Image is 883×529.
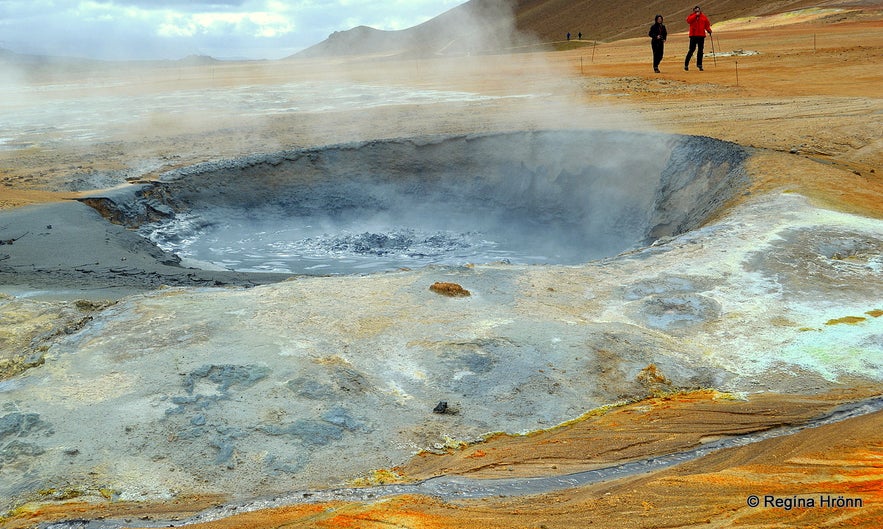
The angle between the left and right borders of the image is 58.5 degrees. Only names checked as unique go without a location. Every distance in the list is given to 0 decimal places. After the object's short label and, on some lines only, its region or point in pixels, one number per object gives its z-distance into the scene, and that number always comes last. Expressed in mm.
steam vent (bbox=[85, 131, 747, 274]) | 9344
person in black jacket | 16453
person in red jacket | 15602
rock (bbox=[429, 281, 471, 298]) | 5340
